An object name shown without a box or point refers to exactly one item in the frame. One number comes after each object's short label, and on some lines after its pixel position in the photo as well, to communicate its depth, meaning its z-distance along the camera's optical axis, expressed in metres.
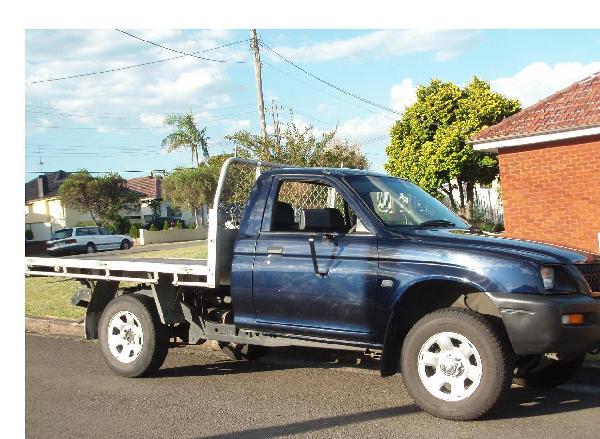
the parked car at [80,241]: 38.19
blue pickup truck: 5.01
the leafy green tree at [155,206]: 64.94
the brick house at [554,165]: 12.51
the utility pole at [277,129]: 21.71
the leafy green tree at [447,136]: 27.23
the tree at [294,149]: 20.58
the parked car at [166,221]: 53.28
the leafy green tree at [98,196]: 50.47
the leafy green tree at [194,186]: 56.81
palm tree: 66.31
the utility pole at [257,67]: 25.26
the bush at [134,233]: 50.53
